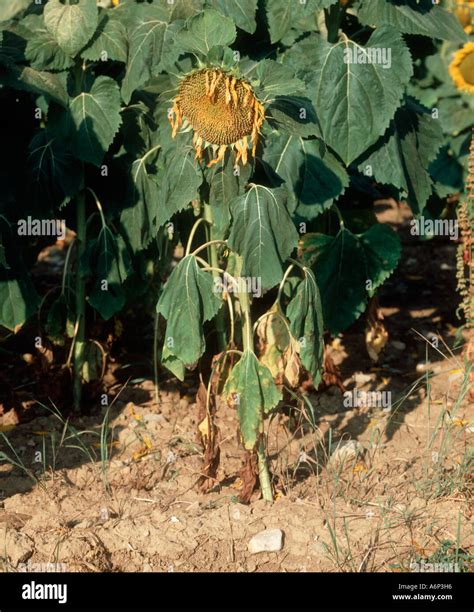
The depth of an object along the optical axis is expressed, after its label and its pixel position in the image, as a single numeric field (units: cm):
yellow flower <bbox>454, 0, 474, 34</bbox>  680
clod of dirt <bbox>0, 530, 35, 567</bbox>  405
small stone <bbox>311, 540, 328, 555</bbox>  409
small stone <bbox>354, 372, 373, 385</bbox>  556
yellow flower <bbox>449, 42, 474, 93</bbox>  645
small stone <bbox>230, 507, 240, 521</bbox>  429
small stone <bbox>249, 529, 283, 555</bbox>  412
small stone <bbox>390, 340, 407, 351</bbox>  597
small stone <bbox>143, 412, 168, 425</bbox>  516
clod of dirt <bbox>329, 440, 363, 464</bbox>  468
